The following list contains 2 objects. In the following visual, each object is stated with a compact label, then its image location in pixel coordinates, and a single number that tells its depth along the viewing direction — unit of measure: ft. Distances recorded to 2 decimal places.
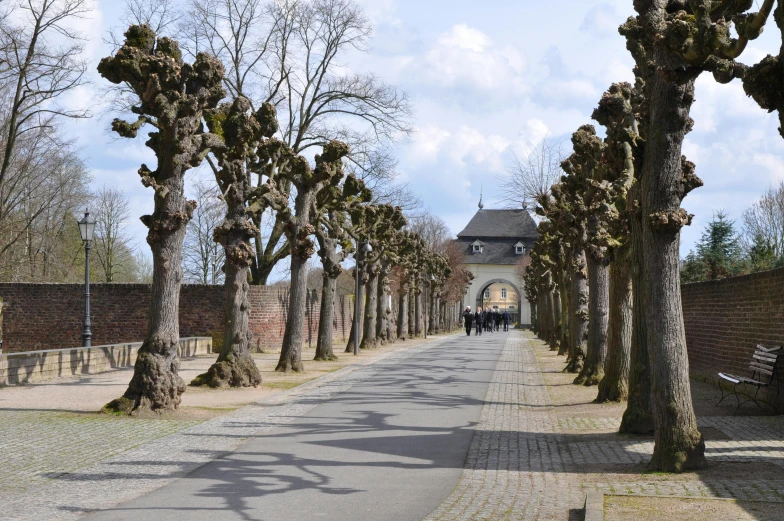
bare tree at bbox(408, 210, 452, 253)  299.07
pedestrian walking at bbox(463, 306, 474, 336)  206.90
